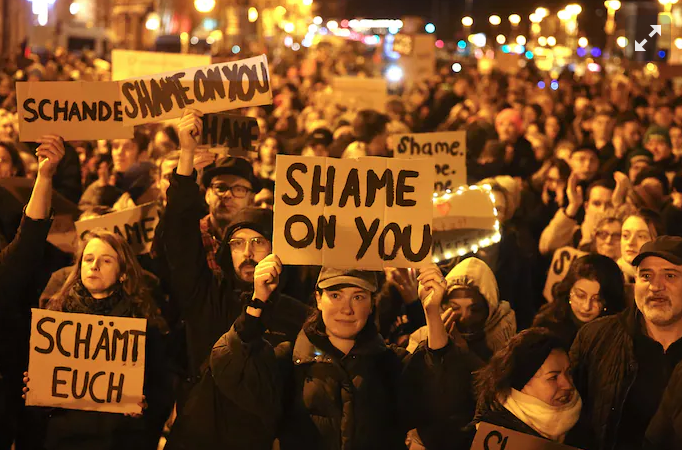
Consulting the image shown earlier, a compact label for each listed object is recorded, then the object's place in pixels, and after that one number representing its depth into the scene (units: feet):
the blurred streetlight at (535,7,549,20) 169.83
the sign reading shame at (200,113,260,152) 23.54
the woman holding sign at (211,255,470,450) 13.84
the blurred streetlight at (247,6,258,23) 145.59
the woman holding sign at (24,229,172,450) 16.06
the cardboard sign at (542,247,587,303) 23.25
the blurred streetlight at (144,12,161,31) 169.99
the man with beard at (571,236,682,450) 14.60
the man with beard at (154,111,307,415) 16.87
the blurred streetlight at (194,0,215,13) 105.91
